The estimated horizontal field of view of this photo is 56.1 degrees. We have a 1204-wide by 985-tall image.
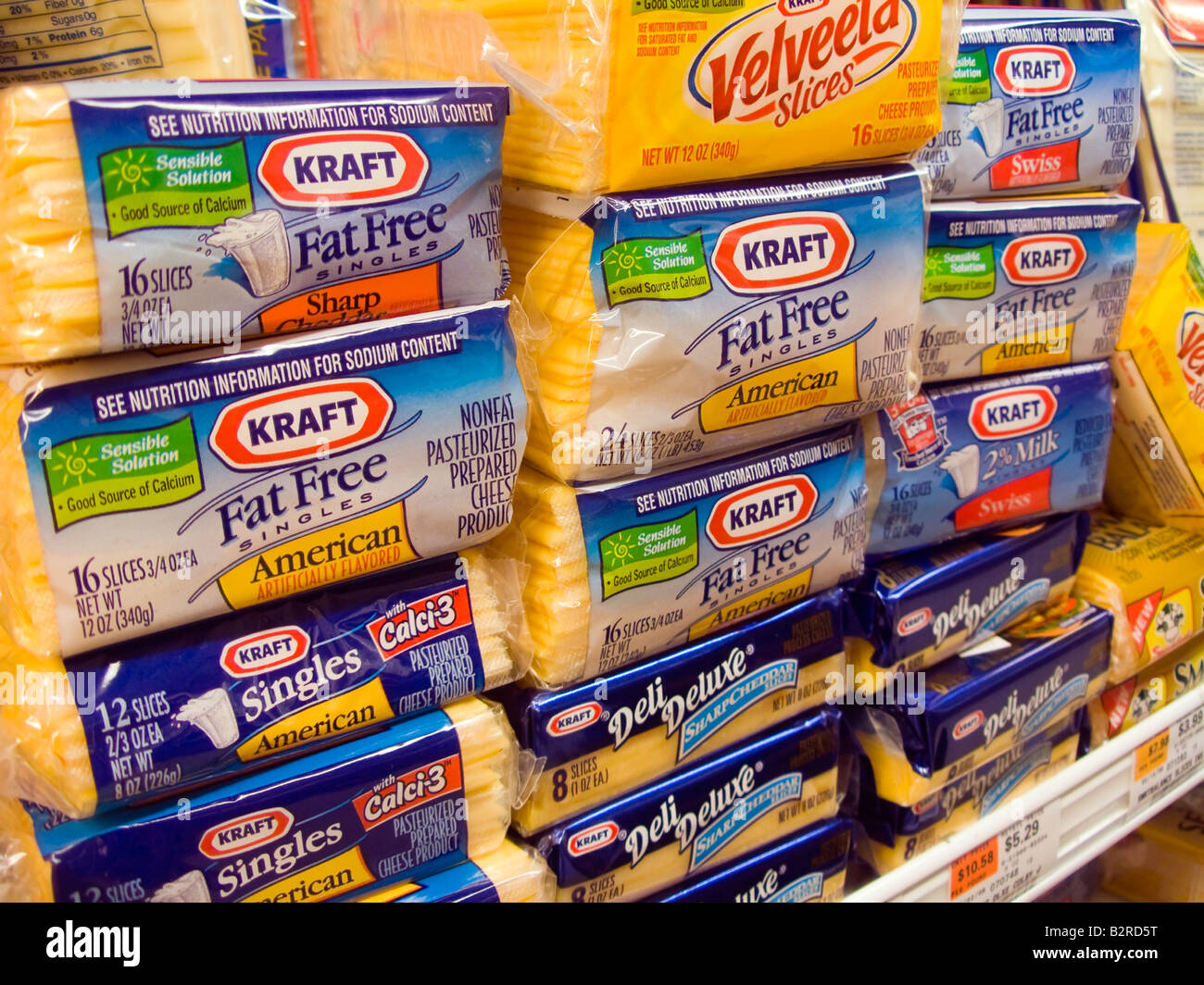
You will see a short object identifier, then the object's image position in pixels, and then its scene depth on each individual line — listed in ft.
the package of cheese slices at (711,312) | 0.86
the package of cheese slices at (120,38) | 0.84
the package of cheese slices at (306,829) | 0.74
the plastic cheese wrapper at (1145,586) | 1.34
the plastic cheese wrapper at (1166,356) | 1.30
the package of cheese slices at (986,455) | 1.12
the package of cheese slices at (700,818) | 0.96
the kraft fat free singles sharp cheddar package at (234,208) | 0.66
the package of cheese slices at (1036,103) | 1.09
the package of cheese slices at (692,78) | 0.80
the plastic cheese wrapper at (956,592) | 1.12
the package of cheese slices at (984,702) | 1.16
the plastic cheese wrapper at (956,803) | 1.19
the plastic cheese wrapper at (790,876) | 1.05
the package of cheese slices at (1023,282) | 1.12
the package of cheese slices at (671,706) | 0.93
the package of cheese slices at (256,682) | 0.72
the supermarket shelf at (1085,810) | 1.16
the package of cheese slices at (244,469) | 0.69
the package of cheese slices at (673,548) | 0.90
